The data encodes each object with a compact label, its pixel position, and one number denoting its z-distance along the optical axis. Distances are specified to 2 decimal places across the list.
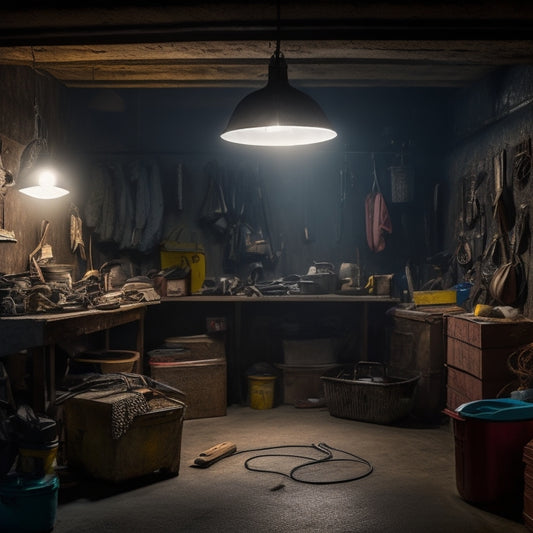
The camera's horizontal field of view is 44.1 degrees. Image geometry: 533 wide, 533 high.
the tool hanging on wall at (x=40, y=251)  5.93
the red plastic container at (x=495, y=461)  3.91
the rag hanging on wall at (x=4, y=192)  5.16
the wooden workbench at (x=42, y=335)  3.99
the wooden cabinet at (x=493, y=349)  5.25
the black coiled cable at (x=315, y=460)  4.55
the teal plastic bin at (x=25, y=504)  3.54
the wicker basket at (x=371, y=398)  6.14
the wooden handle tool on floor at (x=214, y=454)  4.88
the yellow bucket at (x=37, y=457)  3.78
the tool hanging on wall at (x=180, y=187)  7.92
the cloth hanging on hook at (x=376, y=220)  7.80
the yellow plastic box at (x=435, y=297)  6.59
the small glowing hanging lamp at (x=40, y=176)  5.68
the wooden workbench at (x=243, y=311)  7.93
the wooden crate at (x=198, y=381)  6.53
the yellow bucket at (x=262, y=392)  7.02
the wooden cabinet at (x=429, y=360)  6.28
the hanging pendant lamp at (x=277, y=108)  3.50
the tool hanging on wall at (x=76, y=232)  7.35
